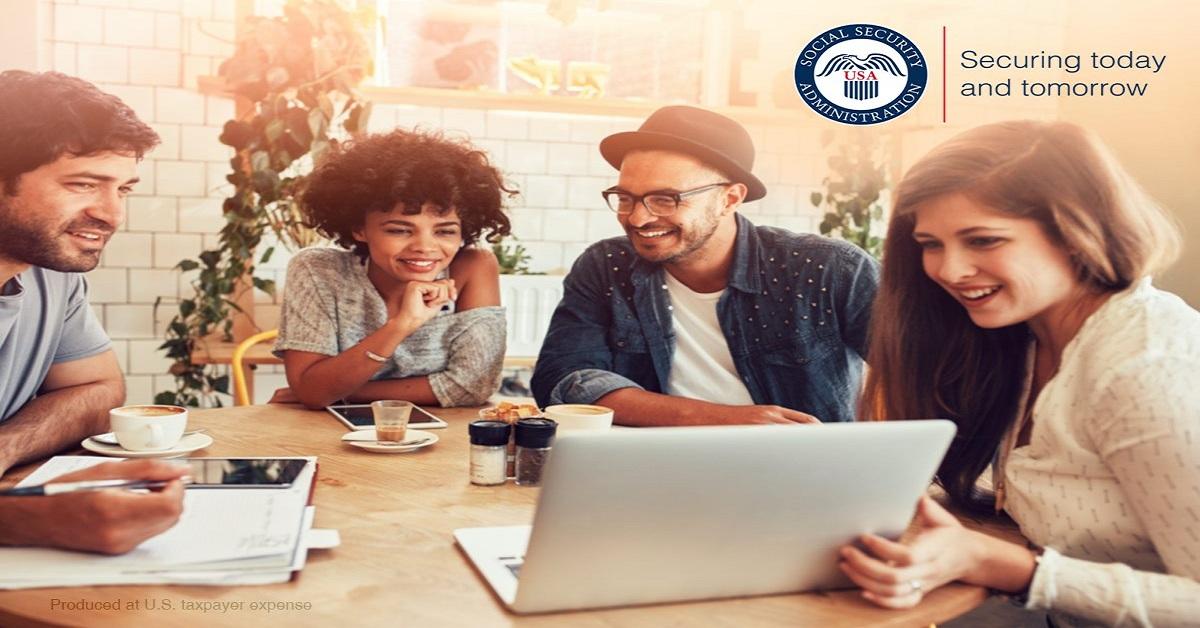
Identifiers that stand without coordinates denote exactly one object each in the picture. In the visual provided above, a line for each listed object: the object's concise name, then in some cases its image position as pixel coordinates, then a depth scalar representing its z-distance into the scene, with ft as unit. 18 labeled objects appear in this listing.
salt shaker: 5.39
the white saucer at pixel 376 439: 6.07
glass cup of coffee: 6.15
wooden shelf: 12.17
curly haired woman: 7.84
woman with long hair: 4.28
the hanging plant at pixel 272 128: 11.06
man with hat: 8.23
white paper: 3.83
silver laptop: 3.46
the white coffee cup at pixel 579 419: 5.67
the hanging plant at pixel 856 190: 13.67
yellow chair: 9.61
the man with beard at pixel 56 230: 6.34
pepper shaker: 5.46
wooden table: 3.64
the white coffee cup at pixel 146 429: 5.66
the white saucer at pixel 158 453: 5.70
